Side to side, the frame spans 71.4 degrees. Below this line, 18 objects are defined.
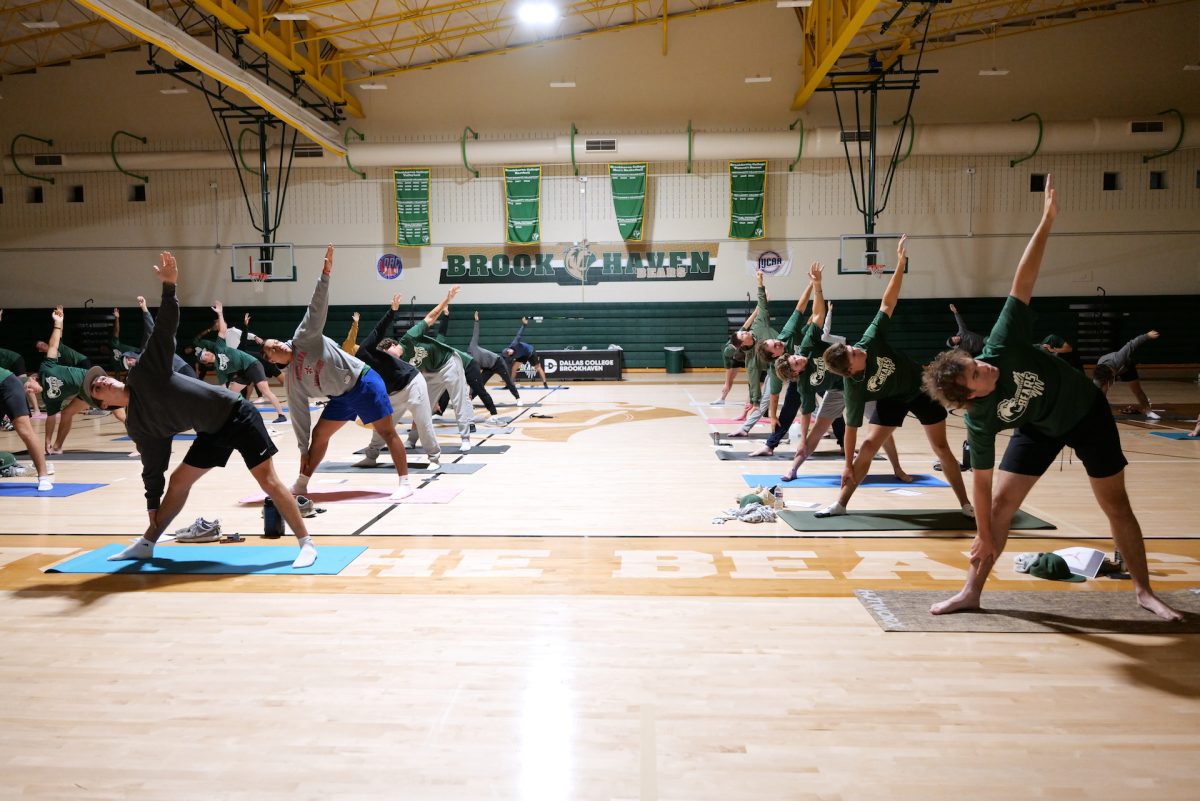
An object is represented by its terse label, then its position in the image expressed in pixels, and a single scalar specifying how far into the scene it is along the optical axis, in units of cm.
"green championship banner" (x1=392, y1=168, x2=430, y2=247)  2022
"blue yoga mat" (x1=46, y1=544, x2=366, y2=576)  490
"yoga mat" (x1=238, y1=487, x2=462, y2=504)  690
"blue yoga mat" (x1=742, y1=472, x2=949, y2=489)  732
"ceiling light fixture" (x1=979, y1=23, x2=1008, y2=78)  1703
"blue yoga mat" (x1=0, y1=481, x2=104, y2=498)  733
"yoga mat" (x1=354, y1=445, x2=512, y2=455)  948
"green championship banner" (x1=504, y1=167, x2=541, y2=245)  2006
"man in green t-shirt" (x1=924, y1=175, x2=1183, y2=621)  360
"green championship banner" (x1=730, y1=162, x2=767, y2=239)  1970
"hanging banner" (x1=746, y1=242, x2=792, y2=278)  1998
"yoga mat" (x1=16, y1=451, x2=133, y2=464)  935
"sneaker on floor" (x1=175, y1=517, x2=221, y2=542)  560
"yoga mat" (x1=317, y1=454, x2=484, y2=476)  827
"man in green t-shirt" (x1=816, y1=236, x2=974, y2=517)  558
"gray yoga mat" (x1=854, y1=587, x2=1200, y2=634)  378
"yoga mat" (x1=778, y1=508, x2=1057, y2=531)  566
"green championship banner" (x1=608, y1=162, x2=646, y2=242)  1994
